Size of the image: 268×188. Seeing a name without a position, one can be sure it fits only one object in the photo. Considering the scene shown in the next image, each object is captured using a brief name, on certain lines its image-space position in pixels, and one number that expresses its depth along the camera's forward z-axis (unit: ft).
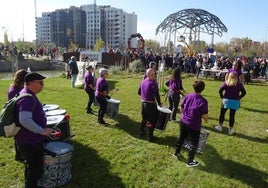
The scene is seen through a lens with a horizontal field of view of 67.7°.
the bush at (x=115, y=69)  56.04
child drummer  13.00
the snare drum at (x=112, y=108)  19.79
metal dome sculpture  92.06
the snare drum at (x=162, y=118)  16.67
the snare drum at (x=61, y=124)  12.89
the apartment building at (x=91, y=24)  315.45
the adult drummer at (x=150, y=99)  15.94
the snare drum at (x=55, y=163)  10.65
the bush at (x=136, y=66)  56.33
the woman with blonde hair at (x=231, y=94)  18.31
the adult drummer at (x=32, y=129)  8.83
